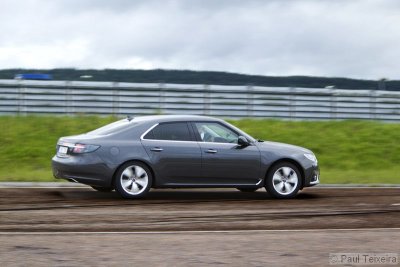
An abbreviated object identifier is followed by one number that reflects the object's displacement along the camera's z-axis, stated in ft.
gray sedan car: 46.11
